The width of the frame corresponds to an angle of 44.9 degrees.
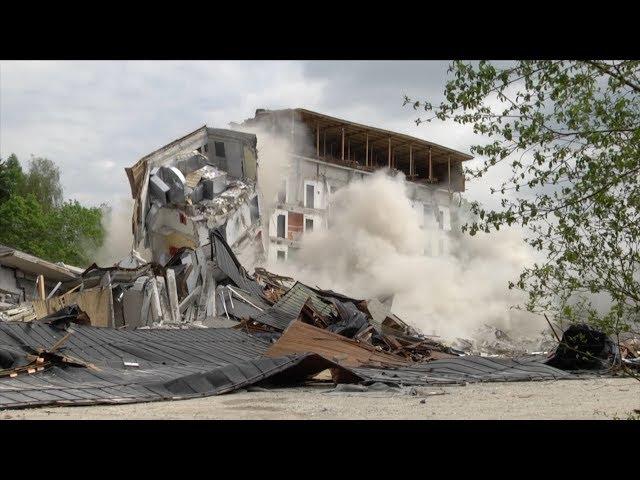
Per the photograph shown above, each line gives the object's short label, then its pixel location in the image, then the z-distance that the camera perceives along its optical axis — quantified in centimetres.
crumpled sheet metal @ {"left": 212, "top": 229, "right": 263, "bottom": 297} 2391
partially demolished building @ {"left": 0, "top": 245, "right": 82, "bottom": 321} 2511
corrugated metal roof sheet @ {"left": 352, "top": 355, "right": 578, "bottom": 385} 1335
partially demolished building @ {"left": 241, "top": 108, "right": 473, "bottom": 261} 4331
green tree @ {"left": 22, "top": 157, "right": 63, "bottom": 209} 5628
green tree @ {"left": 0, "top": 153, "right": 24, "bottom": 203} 3411
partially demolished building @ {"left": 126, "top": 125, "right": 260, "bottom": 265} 3047
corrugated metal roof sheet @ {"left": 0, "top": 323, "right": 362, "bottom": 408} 975
